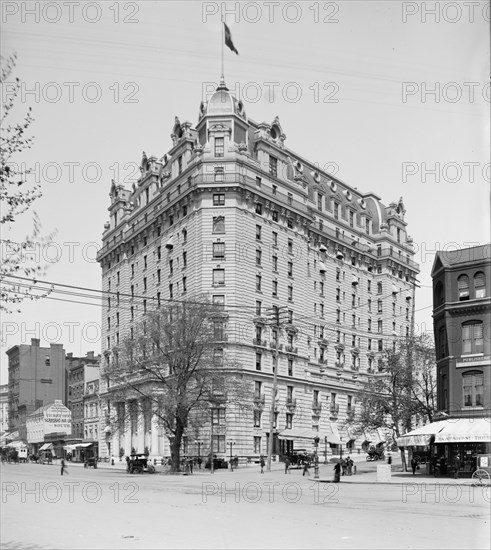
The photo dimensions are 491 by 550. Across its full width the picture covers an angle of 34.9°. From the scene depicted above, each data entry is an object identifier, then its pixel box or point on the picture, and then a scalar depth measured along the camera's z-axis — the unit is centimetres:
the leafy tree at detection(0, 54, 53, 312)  1272
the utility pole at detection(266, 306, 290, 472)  5858
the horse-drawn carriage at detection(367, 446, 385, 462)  7294
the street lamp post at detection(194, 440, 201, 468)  6801
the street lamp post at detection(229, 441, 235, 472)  6409
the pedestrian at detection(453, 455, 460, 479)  4258
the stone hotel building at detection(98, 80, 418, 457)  7819
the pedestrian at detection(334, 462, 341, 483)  4278
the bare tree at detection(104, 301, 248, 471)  5797
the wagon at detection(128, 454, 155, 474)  5894
